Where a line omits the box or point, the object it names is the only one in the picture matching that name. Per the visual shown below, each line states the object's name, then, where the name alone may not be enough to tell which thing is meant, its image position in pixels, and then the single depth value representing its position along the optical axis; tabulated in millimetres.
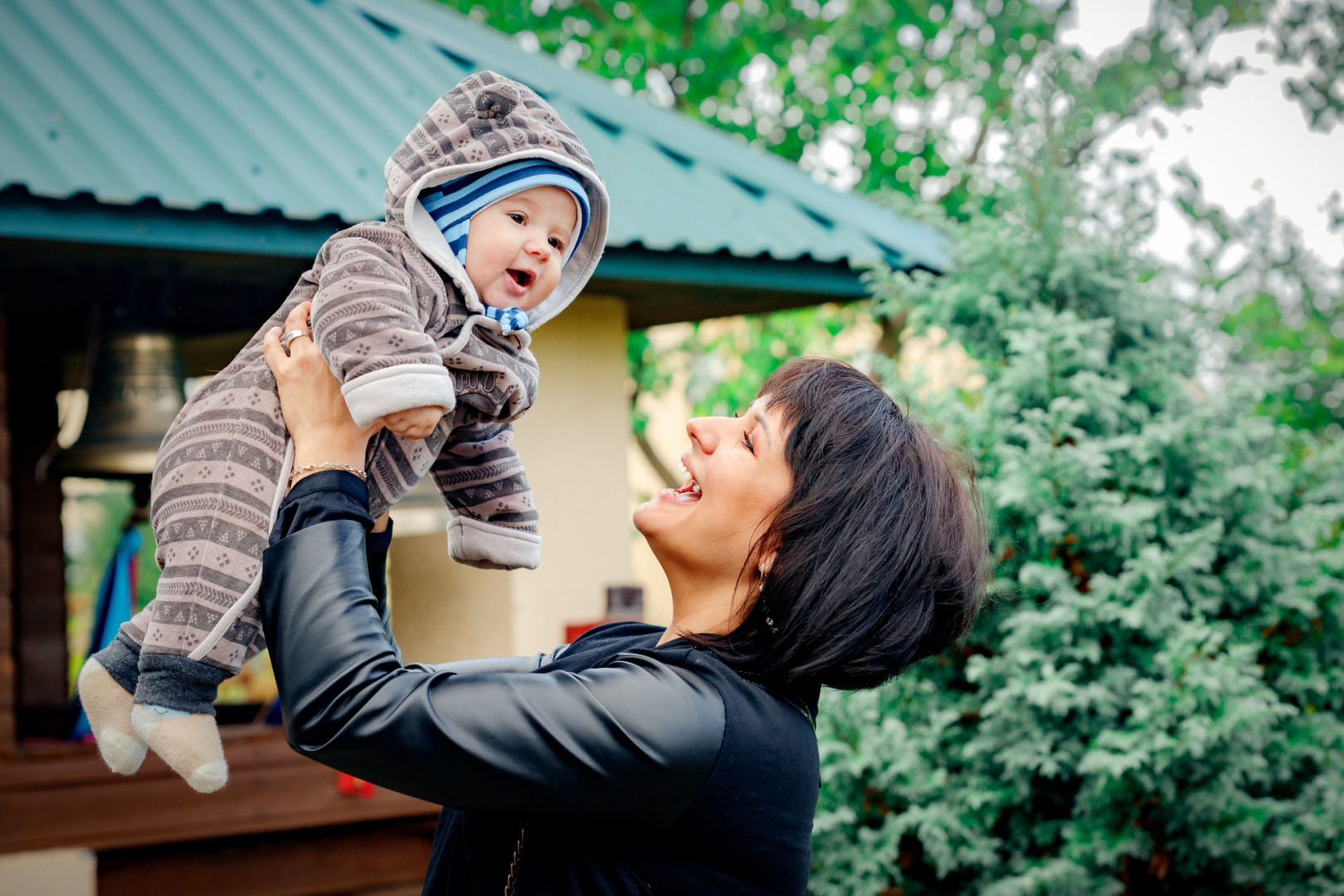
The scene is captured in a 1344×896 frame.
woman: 1165
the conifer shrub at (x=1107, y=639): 3166
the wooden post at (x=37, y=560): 5004
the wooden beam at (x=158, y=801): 3354
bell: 3355
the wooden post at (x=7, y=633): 3361
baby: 1259
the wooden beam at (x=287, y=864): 3525
